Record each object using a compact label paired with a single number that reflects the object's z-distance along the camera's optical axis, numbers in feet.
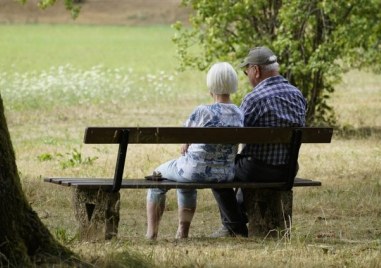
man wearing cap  60.70
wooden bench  56.24
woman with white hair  58.85
